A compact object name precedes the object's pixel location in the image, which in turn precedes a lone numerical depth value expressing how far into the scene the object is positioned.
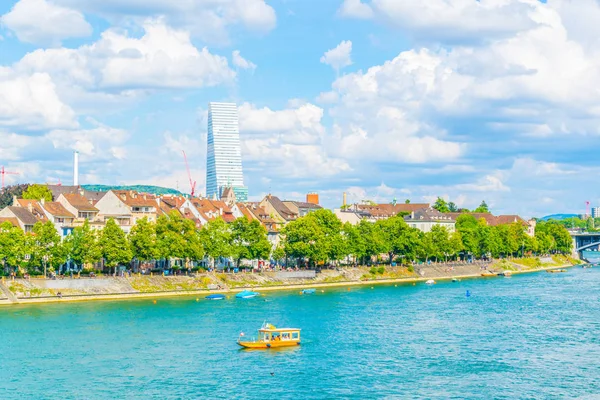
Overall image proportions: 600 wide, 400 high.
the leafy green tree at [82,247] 131.38
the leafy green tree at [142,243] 137.50
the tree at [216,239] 150.38
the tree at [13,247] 123.69
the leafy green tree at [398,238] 187.50
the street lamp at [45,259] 128.75
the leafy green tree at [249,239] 157.38
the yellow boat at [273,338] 87.44
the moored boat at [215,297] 131.50
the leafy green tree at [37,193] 180.60
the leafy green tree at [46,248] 127.69
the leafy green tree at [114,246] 133.25
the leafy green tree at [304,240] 164.38
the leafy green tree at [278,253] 165.88
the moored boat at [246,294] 134.38
